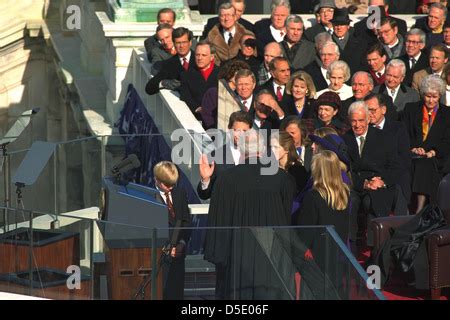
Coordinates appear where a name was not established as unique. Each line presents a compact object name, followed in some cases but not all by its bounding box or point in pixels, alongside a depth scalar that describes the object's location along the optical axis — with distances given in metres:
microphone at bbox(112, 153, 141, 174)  17.36
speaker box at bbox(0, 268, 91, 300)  15.91
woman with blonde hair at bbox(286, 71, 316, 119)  18.98
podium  15.45
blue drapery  17.41
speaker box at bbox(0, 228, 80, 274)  16.39
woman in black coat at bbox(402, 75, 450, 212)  18.89
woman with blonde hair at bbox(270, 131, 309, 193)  16.94
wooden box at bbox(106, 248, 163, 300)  15.52
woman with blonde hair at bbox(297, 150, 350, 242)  16.41
